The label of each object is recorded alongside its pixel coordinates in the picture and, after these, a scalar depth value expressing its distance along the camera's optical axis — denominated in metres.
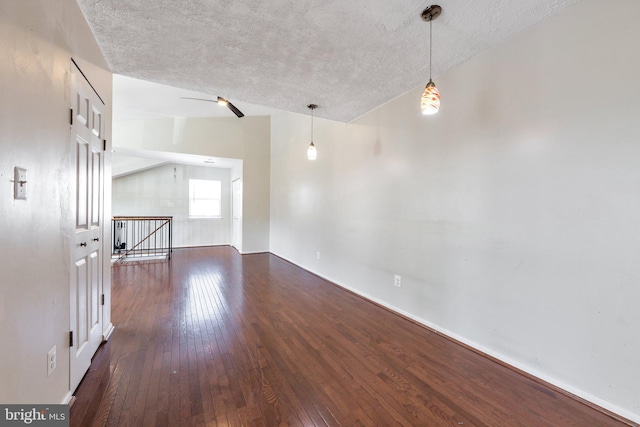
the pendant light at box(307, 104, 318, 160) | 3.51
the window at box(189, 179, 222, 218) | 7.69
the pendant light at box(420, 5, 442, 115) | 1.77
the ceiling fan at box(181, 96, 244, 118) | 3.95
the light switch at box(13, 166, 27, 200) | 1.02
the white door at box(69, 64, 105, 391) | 1.62
